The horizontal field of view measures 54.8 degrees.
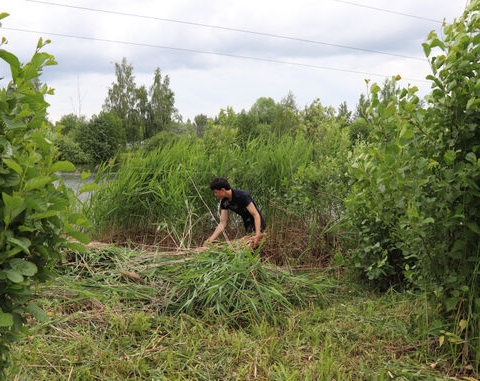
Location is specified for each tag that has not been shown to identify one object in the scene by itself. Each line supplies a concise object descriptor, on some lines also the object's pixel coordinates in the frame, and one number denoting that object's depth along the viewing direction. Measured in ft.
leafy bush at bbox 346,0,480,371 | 7.73
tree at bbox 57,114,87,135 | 133.61
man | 15.81
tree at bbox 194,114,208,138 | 172.49
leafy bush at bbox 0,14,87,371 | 4.41
